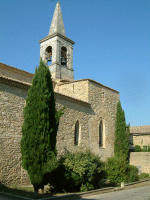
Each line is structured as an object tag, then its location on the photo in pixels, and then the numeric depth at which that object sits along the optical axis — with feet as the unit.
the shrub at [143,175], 57.26
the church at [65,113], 35.88
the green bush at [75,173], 33.53
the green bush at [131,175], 49.25
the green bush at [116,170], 47.16
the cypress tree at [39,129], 29.59
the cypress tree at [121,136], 62.85
